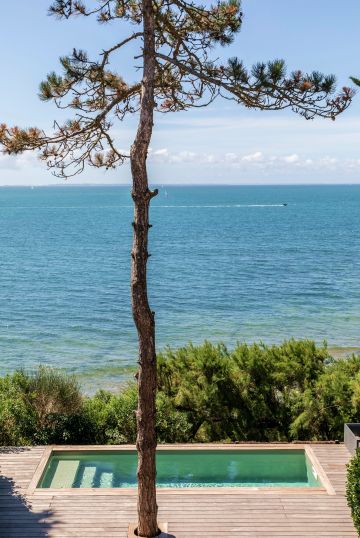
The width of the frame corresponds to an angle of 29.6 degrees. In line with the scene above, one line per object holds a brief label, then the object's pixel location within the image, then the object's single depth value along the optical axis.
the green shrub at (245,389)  12.44
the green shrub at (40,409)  11.27
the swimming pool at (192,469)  9.86
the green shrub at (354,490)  7.39
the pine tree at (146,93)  7.24
